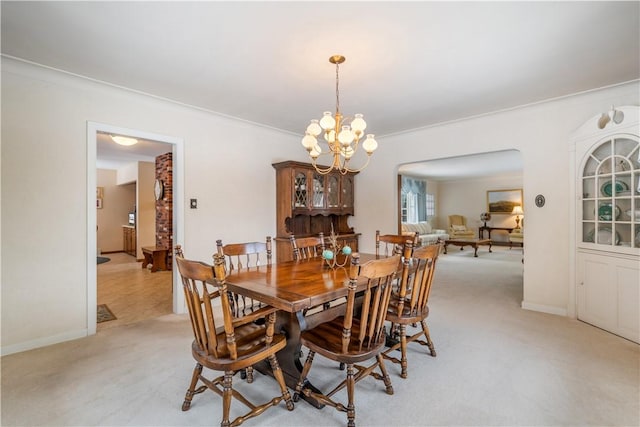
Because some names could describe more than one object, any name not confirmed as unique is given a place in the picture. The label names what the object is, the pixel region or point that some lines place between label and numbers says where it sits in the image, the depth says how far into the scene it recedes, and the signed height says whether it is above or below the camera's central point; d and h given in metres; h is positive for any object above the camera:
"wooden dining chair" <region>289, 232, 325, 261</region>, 2.93 -0.33
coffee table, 8.25 -0.83
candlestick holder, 2.37 -0.33
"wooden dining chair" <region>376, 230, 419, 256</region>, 3.25 -0.28
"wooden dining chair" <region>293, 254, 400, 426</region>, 1.62 -0.76
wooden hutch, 4.48 +0.16
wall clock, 6.36 +0.54
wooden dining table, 1.67 -0.45
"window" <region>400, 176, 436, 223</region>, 10.52 +0.45
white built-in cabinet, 2.82 -0.09
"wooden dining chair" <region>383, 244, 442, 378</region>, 2.10 -0.60
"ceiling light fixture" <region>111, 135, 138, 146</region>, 4.67 +1.16
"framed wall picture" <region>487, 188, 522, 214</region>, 10.41 +0.44
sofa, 9.06 -0.62
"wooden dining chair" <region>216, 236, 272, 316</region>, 2.29 -0.31
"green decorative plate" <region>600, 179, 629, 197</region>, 2.95 +0.25
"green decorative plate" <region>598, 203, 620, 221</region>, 3.01 +0.00
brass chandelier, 2.38 +0.64
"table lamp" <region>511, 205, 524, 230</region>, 10.27 +0.02
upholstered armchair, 10.12 -0.55
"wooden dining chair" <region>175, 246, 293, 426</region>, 1.51 -0.74
